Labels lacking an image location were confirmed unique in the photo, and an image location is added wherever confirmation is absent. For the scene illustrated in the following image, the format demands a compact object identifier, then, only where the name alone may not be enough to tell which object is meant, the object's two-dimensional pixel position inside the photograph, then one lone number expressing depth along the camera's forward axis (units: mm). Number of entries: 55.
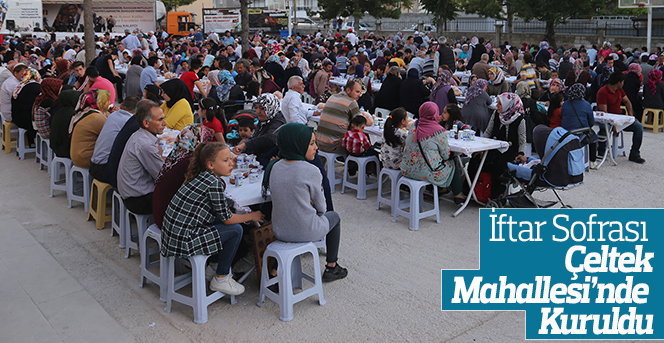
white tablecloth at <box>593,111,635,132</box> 8398
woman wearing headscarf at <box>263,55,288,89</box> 12656
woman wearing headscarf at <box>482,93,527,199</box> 6730
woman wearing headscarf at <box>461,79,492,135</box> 8367
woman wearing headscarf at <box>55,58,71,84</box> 10539
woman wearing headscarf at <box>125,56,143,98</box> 11906
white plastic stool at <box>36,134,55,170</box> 8352
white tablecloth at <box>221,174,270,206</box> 4676
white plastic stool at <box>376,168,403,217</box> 6393
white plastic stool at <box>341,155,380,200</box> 7141
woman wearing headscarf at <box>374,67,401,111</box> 9711
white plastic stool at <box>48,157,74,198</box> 6922
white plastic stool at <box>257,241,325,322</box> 4188
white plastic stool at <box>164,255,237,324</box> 4112
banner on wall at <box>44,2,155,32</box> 38812
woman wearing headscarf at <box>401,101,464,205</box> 6062
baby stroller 5918
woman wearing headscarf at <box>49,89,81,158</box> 6887
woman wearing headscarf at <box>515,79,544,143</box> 7762
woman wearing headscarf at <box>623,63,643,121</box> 10906
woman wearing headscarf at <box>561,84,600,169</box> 7465
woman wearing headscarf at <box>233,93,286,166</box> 6115
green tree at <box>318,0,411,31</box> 39344
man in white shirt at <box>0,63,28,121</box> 9078
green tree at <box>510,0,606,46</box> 24062
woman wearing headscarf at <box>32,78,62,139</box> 7988
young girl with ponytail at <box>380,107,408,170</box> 6473
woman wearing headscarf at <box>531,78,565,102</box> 8375
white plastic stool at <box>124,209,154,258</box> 5141
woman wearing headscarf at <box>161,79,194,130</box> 7180
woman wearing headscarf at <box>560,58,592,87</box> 11625
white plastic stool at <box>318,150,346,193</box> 7402
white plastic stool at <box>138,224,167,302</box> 4441
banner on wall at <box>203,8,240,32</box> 34531
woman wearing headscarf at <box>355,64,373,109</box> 9883
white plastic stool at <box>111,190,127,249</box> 5516
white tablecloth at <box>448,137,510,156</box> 6266
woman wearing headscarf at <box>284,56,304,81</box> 12330
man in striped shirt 7266
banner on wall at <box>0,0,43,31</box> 33562
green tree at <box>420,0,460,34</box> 29017
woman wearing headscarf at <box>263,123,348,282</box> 4215
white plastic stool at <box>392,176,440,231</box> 6074
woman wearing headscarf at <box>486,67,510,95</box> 11080
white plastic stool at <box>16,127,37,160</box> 9047
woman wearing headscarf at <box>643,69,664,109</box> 10547
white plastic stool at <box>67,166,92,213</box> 6570
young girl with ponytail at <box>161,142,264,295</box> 4039
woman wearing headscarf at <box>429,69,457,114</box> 8836
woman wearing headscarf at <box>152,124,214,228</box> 4332
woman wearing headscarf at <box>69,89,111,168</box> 6355
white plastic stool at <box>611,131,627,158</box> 8876
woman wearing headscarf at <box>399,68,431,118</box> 9312
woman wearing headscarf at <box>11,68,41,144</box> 8687
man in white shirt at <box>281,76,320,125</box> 7859
